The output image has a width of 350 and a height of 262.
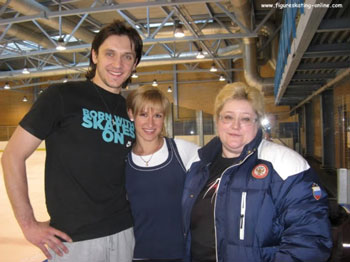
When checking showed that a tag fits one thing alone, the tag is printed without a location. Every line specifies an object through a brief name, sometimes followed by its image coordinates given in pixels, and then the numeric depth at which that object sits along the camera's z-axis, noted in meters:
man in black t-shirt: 1.46
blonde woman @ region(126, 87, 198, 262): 1.89
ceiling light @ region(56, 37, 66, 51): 8.41
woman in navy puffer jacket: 1.26
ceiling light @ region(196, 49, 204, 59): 10.24
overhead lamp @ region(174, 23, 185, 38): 7.62
